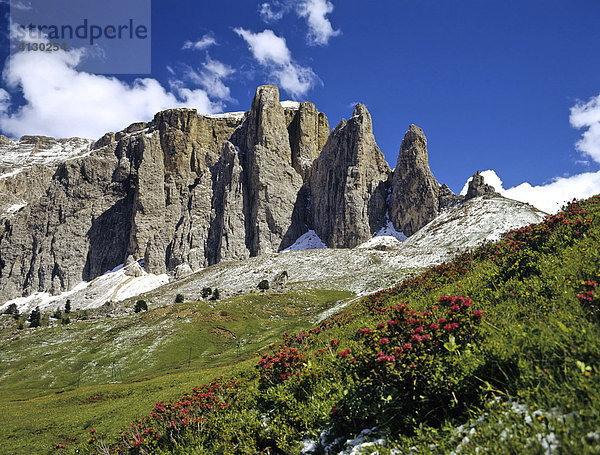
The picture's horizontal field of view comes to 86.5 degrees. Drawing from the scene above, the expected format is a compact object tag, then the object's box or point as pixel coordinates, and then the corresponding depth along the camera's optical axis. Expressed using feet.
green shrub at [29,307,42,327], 285.02
